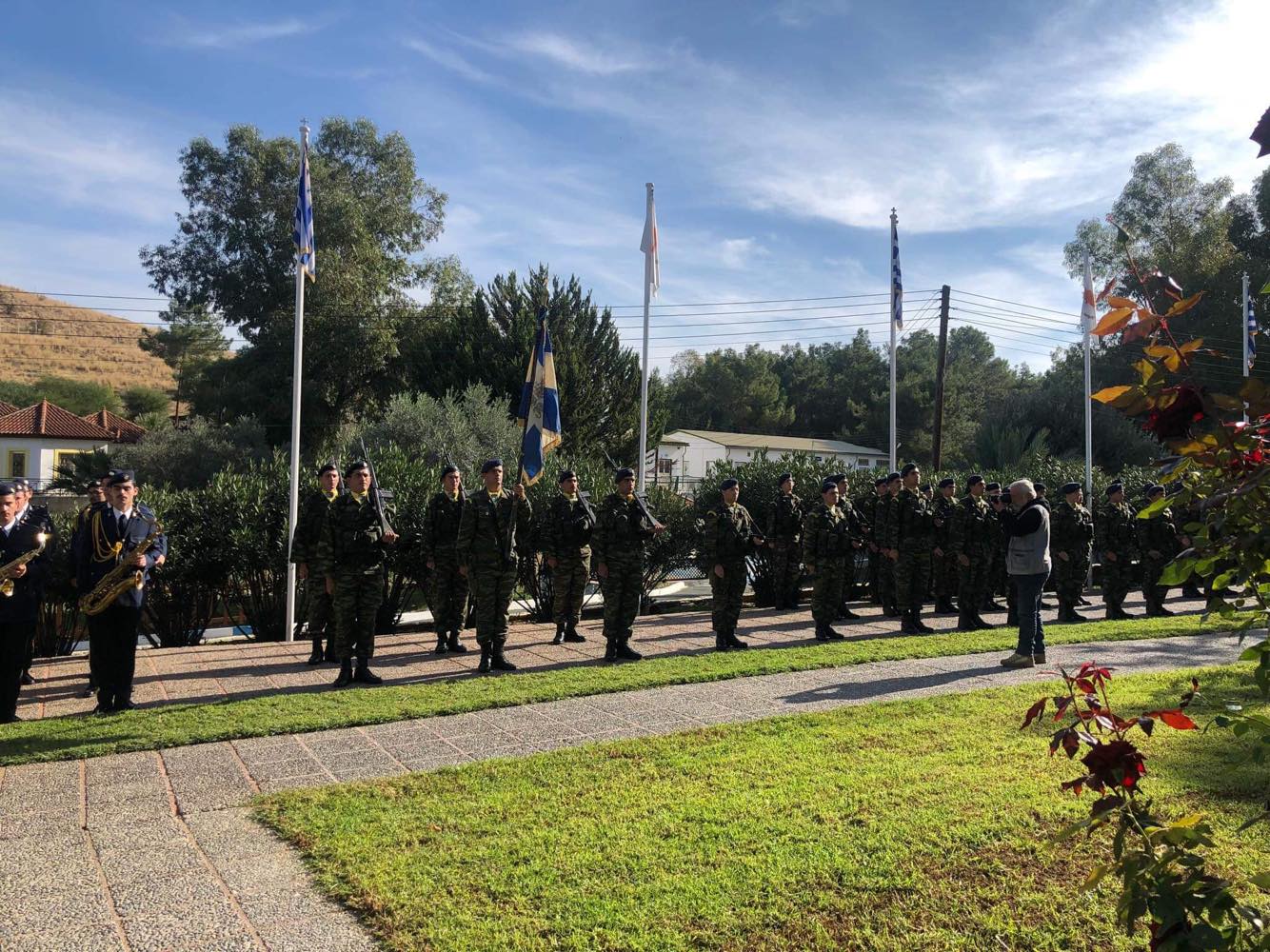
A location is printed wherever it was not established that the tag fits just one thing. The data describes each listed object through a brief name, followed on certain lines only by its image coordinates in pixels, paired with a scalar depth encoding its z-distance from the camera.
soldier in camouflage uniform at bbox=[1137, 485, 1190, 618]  13.68
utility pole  28.62
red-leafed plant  1.99
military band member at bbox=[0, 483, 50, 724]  7.07
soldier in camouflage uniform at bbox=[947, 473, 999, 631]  12.13
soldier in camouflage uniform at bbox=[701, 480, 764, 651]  10.45
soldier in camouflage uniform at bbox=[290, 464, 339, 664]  9.04
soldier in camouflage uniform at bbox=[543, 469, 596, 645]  11.20
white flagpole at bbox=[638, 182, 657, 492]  14.76
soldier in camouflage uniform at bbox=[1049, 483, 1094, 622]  13.21
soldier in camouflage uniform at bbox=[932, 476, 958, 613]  13.01
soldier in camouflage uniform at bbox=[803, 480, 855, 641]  11.37
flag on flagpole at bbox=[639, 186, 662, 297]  15.41
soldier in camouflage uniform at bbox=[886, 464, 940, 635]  12.22
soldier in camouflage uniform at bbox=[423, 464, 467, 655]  10.68
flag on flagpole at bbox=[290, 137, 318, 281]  11.70
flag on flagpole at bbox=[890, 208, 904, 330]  18.41
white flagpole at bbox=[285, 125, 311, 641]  10.70
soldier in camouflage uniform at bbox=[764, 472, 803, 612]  13.88
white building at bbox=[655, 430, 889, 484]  60.44
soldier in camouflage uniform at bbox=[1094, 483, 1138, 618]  13.50
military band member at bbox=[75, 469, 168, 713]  7.36
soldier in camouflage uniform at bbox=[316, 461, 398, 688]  8.55
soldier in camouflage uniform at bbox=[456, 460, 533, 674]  9.29
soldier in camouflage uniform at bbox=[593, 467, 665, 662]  9.93
